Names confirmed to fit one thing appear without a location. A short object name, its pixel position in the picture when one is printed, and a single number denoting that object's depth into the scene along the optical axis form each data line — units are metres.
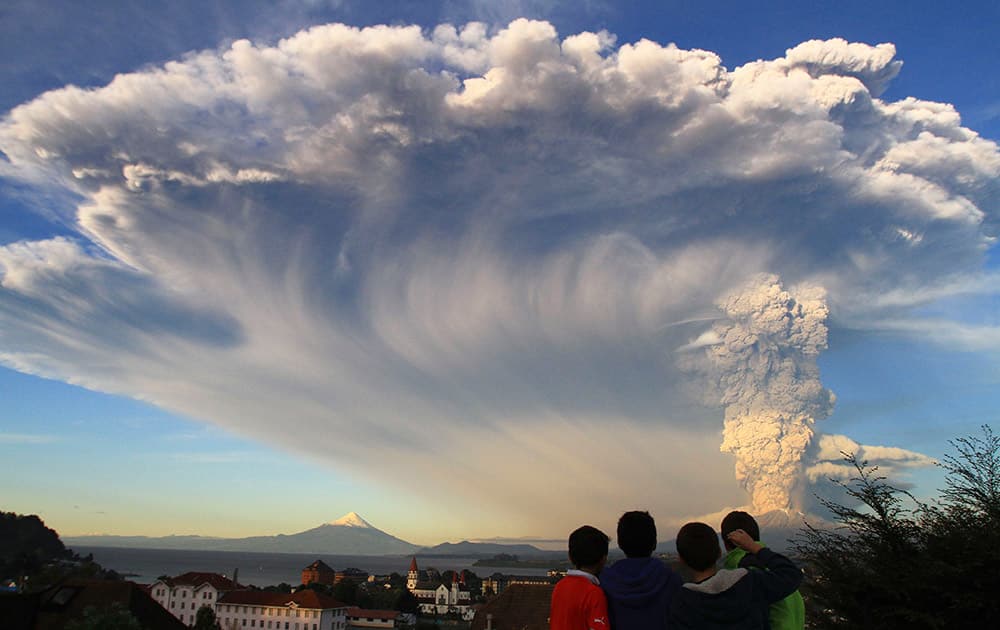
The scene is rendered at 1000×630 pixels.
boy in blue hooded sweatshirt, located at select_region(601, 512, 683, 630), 4.00
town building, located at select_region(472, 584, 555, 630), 25.52
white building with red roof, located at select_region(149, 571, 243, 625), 93.44
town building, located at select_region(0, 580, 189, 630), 19.88
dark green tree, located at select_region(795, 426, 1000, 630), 9.81
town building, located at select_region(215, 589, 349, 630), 85.00
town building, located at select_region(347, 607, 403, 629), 99.69
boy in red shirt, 4.08
